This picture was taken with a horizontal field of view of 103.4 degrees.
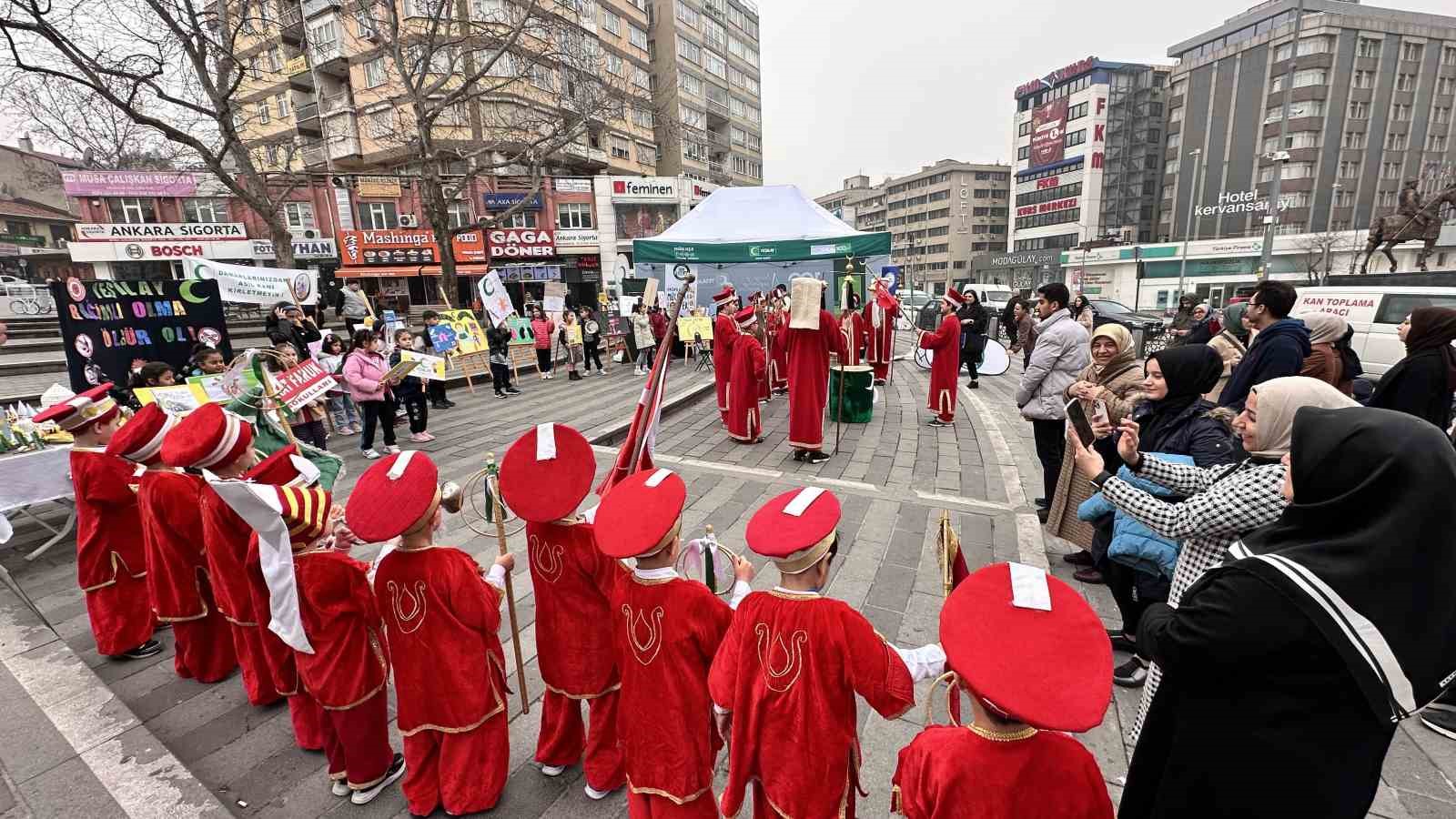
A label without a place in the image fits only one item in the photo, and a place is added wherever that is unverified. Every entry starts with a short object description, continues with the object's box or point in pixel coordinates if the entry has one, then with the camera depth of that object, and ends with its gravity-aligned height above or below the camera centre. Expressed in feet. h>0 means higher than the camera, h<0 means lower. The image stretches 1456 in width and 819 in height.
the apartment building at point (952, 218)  231.50 +25.07
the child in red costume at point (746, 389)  25.19 -4.45
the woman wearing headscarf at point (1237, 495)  6.45 -2.57
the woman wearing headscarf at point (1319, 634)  3.80 -2.54
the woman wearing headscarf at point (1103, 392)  11.52 -2.35
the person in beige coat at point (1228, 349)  19.13 -2.56
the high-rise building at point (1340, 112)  136.05 +37.09
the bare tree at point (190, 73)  33.96 +14.80
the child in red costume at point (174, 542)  10.26 -4.24
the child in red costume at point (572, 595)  7.57 -4.09
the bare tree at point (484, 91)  43.14 +17.53
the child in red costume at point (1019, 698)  3.90 -2.77
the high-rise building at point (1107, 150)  171.73 +37.38
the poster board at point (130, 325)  21.56 -0.69
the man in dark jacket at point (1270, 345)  13.65 -1.74
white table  15.14 -4.55
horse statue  54.39 +3.80
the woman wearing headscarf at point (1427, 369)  13.29 -2.39
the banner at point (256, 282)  28.50 +1.07
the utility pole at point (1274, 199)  51.02 +7.13
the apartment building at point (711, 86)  125.29 +47.33
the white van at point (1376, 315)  32.09 -2.70
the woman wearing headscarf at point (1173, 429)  9.37 -2.58
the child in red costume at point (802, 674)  5.67 -3.83
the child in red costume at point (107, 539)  11.17 -4.44
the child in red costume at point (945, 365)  27.94 -4.03
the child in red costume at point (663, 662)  6.48 -4.22
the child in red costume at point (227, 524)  8.16 -3.35
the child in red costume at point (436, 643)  6.89 -4.35
